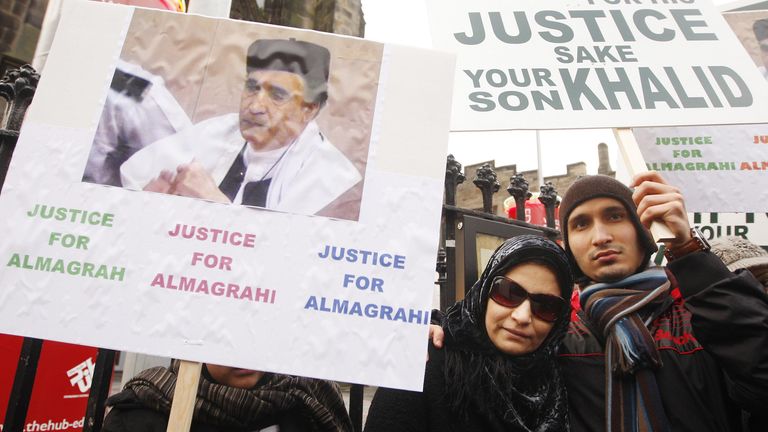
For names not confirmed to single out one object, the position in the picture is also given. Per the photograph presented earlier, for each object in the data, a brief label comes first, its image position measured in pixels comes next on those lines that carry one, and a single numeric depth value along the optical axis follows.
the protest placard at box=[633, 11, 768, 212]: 2.37
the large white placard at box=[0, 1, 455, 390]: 1.37
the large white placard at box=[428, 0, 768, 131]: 1.88
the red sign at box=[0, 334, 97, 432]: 2.63
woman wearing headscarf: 1.56
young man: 1.35
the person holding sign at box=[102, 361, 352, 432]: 1.67
